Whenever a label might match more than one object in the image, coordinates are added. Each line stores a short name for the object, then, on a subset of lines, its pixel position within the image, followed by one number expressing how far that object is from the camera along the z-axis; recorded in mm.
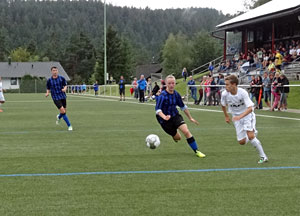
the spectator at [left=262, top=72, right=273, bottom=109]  21844
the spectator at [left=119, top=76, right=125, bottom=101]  35750
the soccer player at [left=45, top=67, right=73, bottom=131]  13984
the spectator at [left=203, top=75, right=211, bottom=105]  27450
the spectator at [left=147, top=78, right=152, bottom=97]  35631
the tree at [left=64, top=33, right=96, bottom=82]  126750
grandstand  31958
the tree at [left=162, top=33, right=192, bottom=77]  117375
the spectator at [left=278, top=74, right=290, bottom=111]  20411
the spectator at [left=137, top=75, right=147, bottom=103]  32812
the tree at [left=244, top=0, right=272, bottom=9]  73531
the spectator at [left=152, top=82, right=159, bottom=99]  31203
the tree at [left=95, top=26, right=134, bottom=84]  99062
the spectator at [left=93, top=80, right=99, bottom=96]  55250
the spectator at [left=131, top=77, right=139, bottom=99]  39341
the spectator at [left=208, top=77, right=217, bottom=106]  26911
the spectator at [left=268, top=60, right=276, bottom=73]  25588
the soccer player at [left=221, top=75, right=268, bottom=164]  7855
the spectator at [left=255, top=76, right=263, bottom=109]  22295
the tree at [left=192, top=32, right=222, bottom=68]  103438
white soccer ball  9117
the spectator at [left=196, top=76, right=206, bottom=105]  28131
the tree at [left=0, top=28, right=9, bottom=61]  145625
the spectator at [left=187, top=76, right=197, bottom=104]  29811
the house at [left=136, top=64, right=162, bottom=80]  132250
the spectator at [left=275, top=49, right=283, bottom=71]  28175
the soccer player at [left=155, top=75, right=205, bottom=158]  8664
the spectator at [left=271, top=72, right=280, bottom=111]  20906
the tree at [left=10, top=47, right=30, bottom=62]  134250
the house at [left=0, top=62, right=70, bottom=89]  101062
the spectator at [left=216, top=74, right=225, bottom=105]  26466
